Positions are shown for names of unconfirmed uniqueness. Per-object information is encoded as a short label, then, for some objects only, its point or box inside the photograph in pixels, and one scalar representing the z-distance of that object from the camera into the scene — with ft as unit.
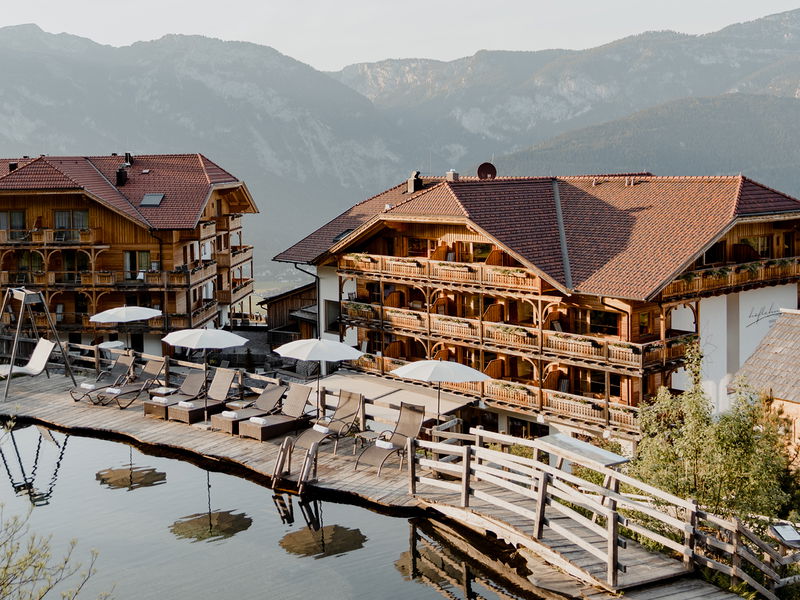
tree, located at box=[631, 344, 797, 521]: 49.70
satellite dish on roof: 131.85
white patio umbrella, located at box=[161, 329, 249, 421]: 81.51
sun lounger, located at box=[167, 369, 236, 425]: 79.46
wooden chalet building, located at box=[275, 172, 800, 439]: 86.37
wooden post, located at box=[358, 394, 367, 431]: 71.41
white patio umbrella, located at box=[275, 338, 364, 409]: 75.97
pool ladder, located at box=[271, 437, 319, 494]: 62.90
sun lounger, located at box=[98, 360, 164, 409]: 86.89
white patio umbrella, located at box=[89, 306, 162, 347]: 97.55
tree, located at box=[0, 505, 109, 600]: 34.09
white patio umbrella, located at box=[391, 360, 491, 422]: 70.74
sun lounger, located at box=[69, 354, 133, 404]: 88.17
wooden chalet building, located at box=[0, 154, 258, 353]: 130.00
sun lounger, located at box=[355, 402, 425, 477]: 64.44
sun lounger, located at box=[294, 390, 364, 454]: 69.46
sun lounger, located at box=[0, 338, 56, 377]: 93.43
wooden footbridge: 46.16
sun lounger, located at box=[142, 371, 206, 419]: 81.15
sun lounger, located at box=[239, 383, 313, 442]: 73.31
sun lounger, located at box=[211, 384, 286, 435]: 75.61
